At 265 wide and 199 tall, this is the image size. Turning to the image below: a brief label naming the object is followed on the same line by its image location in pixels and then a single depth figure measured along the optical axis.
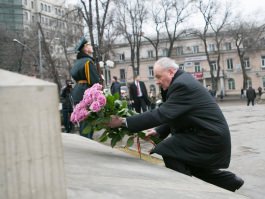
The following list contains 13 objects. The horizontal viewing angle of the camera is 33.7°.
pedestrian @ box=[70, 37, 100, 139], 6.47
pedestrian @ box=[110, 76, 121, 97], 14.56
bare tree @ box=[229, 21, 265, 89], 54.91
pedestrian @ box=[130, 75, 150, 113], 14.66
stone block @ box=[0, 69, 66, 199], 1.60
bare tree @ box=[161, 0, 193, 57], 45.12
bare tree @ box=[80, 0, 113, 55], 26.05
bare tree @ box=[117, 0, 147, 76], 43.66
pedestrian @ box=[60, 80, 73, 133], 12.46
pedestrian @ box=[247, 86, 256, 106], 31.94
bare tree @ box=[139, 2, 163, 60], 46.13
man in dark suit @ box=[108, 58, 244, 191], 3.57
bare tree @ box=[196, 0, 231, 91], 48.55
